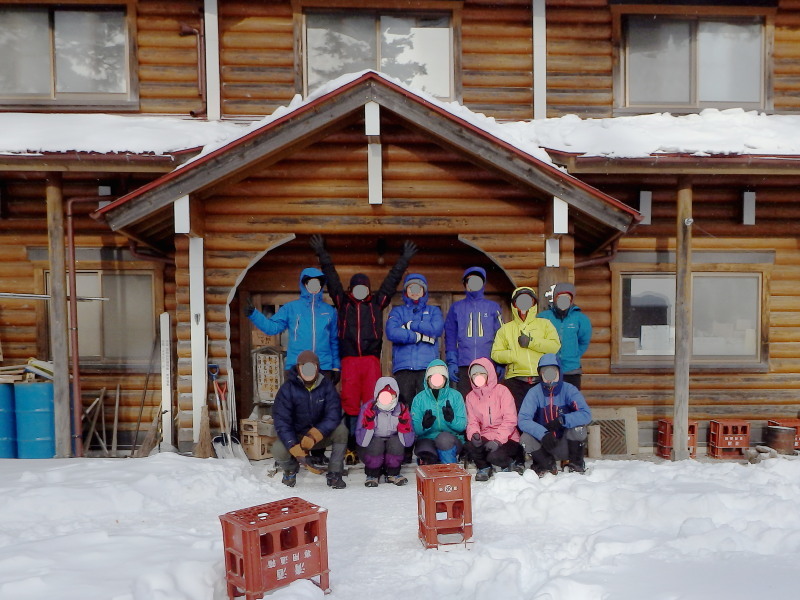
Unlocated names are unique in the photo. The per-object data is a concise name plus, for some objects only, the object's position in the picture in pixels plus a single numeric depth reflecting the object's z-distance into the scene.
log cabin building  6.23
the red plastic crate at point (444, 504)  3.69
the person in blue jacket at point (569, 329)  6.03
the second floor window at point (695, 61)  8.10
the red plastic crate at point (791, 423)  7.28
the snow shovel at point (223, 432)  6.03
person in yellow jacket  5.64
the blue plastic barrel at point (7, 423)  6.66
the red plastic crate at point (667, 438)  7.09
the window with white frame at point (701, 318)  7.68
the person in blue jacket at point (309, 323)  5.89
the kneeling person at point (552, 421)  5.24
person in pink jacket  5.26
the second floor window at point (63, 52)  7.79
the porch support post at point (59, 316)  6.15
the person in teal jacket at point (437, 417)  5.22
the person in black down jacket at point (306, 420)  5.26
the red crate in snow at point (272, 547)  2.93
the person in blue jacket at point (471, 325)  5.92
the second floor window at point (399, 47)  7.98
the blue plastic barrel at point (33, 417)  6.63
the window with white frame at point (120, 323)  7.49
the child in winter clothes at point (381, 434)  5.22
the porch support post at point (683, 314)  6.36
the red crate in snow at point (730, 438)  7.14
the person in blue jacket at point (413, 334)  5.71
